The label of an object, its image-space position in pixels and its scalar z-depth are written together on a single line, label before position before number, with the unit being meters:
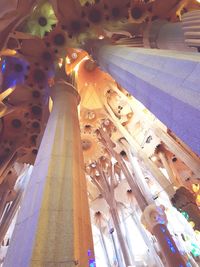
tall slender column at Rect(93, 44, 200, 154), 1.30
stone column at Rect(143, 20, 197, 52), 3.16
